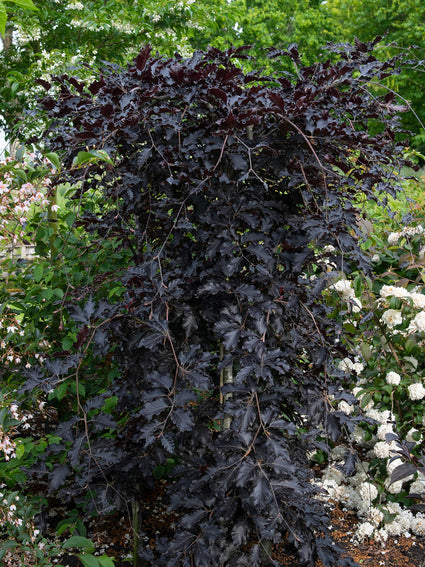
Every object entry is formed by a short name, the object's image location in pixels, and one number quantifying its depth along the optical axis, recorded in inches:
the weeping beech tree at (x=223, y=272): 60.2
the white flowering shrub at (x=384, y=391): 98.5
